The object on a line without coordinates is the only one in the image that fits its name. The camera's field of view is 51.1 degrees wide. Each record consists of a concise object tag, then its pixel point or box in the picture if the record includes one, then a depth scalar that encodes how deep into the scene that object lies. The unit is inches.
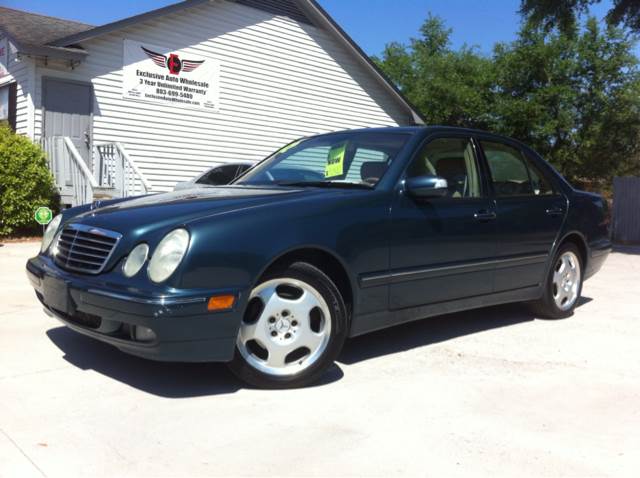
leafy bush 454.3
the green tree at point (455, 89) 1143.6
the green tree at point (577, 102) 1016.2
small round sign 399.9
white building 505.7
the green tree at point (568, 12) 683.4
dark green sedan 129.4
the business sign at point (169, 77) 556.4
